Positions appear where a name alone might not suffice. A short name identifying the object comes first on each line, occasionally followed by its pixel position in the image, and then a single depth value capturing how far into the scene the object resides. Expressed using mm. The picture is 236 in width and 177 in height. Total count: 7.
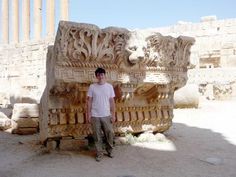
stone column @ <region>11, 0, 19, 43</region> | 21298
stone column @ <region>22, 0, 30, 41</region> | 20594
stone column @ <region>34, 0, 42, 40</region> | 20031
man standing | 4200
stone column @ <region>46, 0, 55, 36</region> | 19430
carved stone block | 4242
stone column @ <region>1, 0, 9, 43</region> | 21626
